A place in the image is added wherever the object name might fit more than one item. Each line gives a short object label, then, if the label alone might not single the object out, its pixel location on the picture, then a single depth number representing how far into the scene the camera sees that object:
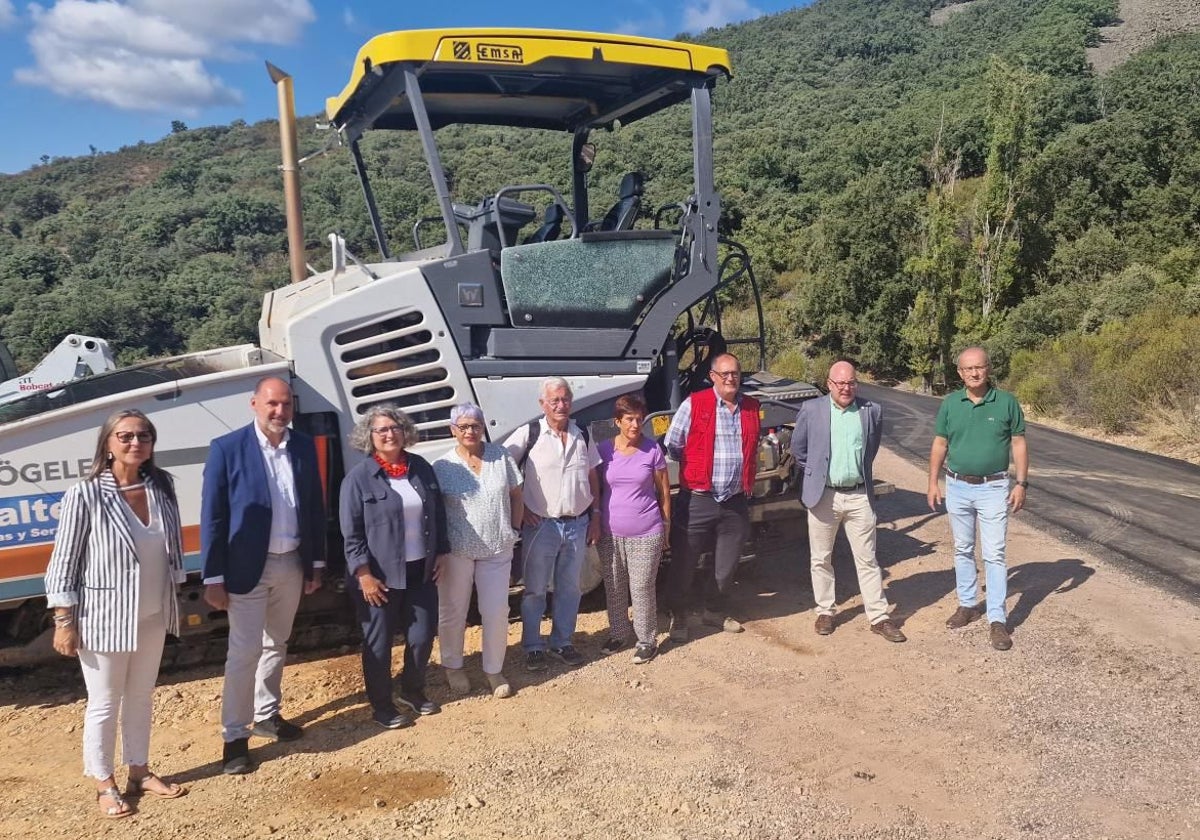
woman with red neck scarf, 3.80
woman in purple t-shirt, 4.59
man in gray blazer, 4.92
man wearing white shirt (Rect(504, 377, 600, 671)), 4.41
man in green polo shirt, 4.86
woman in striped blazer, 3.13
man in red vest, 4.82
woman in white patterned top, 4.12
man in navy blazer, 3.50
